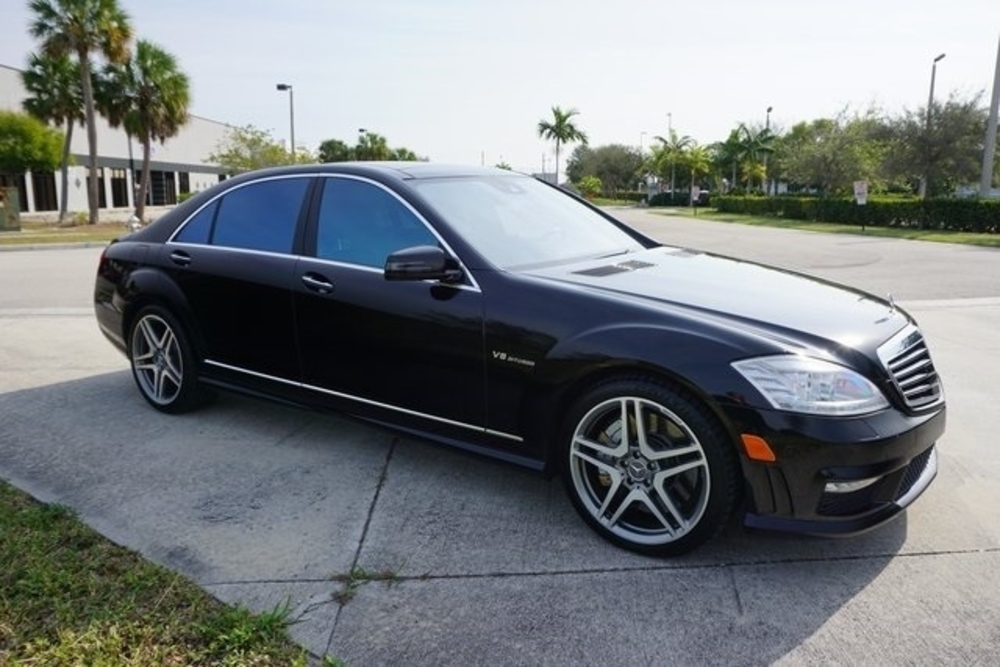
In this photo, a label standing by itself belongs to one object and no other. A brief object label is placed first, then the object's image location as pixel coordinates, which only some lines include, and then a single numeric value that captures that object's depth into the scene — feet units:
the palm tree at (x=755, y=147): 233.76
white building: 130.41
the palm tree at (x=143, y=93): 107.24
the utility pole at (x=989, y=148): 90.99
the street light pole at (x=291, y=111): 126.93
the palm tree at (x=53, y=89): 108.88
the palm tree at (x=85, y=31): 93.35
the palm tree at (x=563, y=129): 254.88
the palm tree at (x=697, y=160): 231.91
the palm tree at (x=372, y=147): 307.99
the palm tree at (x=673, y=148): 240.12
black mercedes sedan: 9.59
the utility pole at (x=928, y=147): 107.96
